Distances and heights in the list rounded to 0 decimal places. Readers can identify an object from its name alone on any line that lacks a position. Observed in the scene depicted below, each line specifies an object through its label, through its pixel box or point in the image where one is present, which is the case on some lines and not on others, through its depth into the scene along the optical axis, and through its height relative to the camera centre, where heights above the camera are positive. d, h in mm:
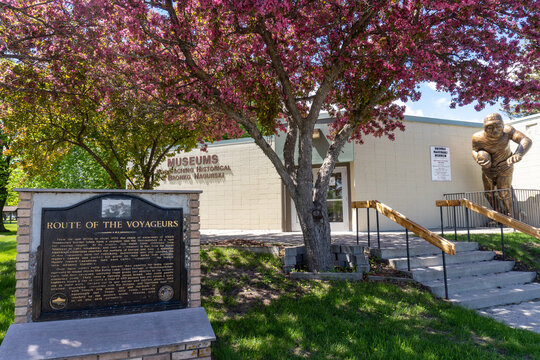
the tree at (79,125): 7656 +2309
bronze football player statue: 12641 +2127
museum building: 13000 +1477
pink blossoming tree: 6082 +3078
